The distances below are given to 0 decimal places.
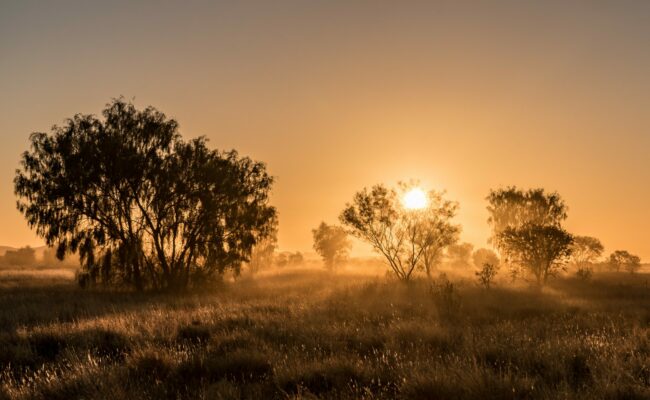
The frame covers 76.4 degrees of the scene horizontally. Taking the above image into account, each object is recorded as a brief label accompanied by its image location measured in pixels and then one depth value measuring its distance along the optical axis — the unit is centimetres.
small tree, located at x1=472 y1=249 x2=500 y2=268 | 8996
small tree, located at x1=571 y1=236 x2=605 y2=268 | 7312
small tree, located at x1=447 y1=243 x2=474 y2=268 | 9029
